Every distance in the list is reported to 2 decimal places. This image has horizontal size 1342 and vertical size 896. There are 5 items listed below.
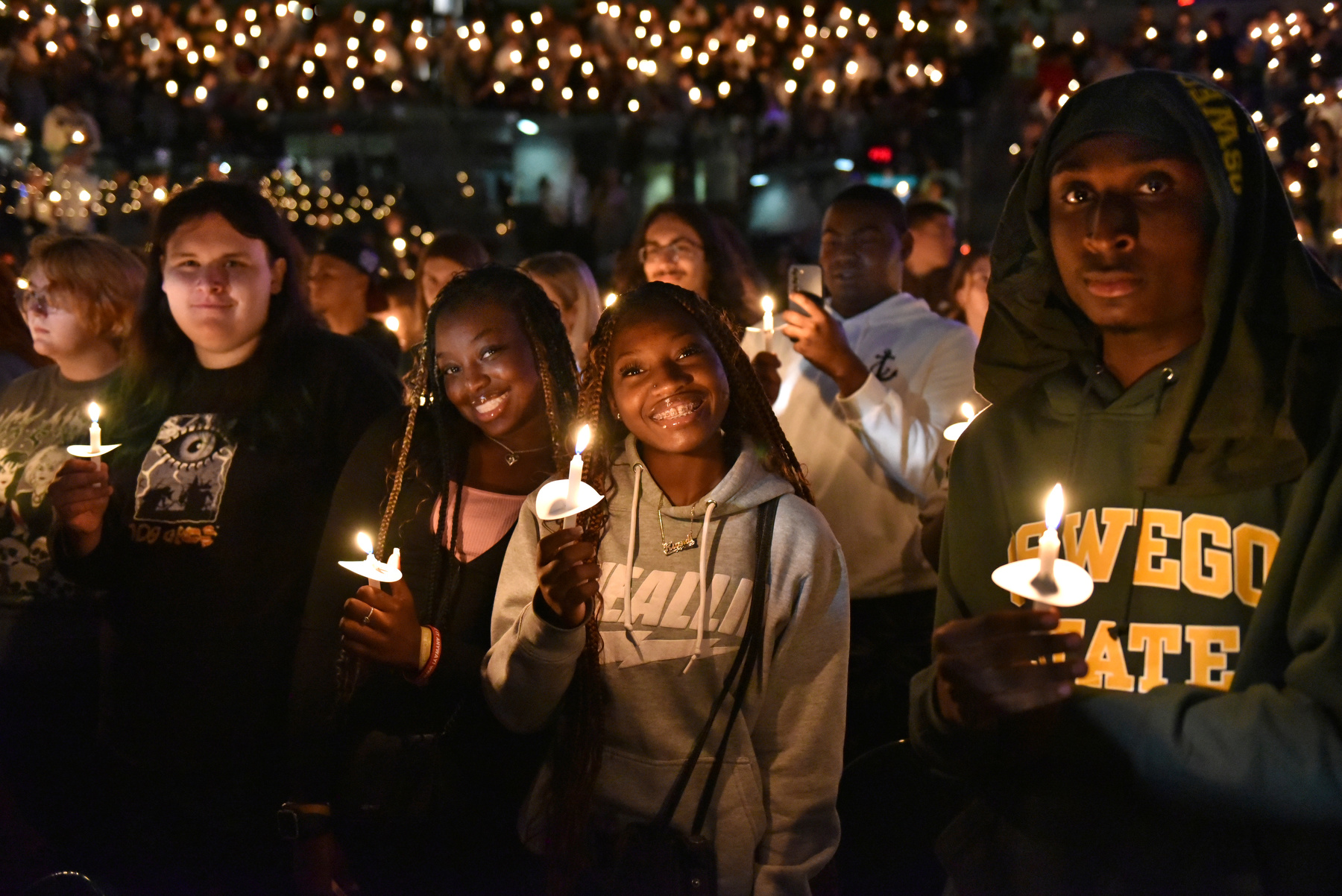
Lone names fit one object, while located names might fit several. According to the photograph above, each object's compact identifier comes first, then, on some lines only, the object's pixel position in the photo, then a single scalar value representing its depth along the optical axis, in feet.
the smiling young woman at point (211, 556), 10.13
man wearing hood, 4.94
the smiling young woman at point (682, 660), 7.54
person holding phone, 11.85
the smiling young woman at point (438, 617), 8.45
